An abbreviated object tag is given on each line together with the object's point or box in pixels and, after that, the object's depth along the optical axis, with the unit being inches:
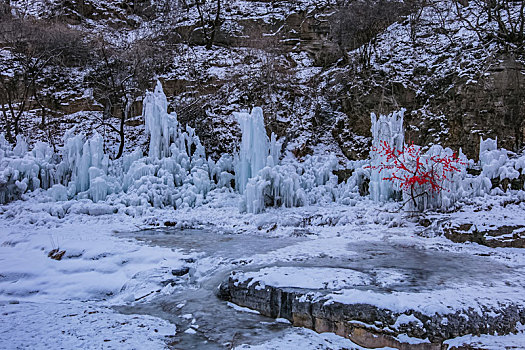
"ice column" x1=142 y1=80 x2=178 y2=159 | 500.7
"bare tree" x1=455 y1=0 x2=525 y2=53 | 488.7
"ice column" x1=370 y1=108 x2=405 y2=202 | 403.2
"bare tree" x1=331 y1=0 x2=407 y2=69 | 668.1
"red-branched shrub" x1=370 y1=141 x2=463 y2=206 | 337.4
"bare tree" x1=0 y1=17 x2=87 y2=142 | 674.2
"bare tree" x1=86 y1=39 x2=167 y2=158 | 690.8
